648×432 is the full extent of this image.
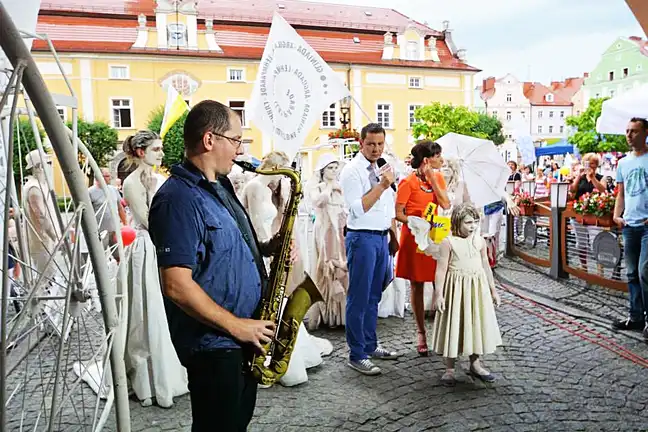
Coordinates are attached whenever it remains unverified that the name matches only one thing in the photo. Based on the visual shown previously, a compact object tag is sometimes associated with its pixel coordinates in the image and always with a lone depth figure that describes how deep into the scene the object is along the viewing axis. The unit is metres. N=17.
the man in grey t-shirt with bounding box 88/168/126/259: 5.16
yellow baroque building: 37.03
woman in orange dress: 4.79
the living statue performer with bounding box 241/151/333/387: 4.26
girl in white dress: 4.11
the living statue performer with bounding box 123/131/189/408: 4.00
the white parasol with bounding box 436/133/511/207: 7.11
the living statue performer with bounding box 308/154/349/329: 5.88
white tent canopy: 7.44
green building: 59.06
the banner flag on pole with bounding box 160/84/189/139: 6.70
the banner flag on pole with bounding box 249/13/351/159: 5.55
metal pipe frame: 1.58
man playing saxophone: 2.03
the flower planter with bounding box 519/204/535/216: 9.83
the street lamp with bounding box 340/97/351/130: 11.23
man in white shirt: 4.43
